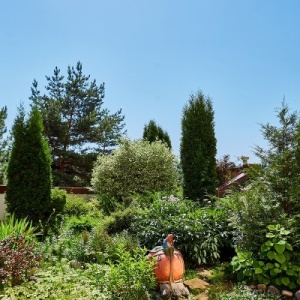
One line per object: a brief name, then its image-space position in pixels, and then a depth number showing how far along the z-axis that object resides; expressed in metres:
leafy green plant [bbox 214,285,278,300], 3.93
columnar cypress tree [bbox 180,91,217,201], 8.66
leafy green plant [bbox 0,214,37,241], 4.80
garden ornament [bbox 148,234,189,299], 4.07
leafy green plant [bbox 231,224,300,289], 4.26
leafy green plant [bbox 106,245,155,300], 3.78
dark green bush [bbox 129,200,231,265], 5.29
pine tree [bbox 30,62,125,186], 19.41
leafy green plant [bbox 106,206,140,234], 6.57
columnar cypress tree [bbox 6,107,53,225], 7.85
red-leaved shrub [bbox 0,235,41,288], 4.03
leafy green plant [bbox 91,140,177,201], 10.57
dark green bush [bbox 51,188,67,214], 8.21
